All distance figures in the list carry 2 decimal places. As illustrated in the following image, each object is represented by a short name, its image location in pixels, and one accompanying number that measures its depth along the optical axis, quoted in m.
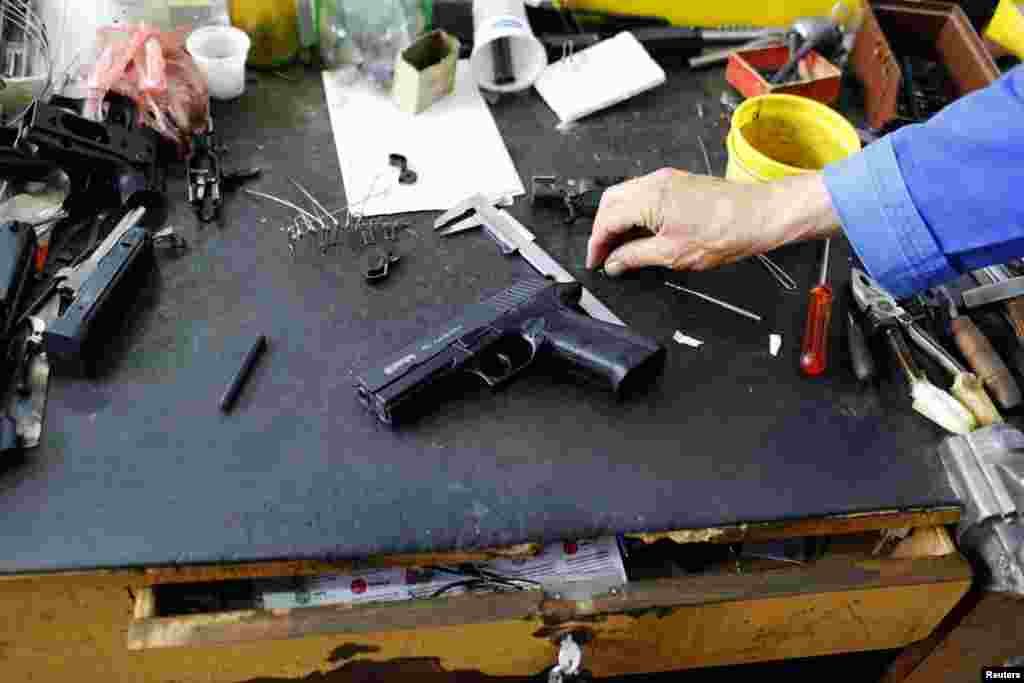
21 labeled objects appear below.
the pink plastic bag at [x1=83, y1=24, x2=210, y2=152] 1.16
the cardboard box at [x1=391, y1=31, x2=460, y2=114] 1.27
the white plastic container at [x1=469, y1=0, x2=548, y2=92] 1.31
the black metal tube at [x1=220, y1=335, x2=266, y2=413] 0.92
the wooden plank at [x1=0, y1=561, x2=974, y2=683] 0.84
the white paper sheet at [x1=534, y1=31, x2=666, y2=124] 1.34
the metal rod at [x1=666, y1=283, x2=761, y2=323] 1.09
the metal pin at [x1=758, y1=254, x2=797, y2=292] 1.14
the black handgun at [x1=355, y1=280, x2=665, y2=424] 0.92
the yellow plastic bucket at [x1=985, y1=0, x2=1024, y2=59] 1.38
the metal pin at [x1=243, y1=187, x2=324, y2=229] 1.14
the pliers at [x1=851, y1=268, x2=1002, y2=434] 0.98
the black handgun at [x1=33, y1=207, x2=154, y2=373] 0.90
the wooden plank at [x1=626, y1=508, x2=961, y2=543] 0.90
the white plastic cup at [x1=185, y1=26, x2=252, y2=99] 1.25
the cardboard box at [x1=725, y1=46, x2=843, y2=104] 1.36
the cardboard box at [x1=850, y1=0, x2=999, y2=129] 1.34
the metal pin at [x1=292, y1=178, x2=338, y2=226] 1.14
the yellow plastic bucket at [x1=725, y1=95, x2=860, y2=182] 1.16
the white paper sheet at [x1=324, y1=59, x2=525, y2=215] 1.19
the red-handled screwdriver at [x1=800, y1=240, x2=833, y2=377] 1.03
